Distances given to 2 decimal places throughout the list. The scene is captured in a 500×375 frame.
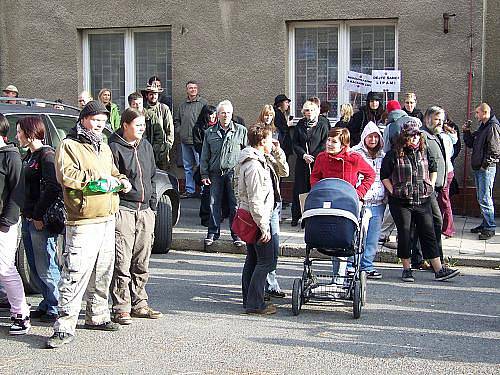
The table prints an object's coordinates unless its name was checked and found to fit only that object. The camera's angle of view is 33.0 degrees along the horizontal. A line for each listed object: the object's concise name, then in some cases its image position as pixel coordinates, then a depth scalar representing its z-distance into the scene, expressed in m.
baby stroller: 7.55
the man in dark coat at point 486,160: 11.69
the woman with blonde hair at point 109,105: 13.49
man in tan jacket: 6.70
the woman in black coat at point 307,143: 11.88
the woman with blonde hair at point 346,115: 13.12
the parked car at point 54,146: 8.58
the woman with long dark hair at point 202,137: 12.12
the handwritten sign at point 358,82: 13.12
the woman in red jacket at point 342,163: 8.23
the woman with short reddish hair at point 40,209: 7.15
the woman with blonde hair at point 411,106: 12.48
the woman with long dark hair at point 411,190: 9.15
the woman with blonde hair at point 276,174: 8.08
